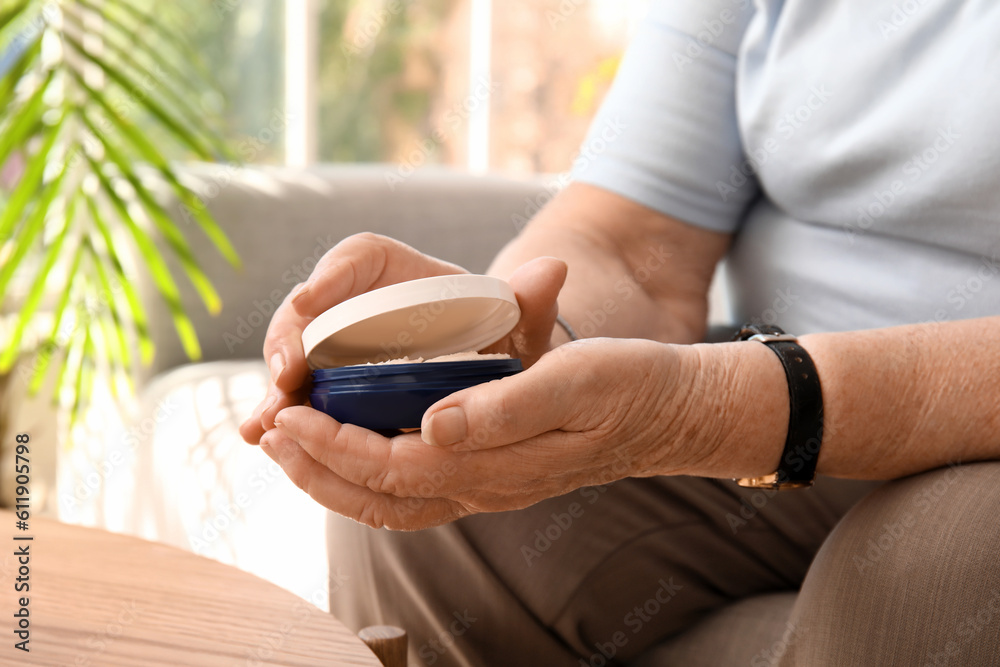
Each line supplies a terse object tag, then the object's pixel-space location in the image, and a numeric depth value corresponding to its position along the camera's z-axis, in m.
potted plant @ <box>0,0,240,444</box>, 1.39
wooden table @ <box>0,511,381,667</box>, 0.42
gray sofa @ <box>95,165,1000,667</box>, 0.92
